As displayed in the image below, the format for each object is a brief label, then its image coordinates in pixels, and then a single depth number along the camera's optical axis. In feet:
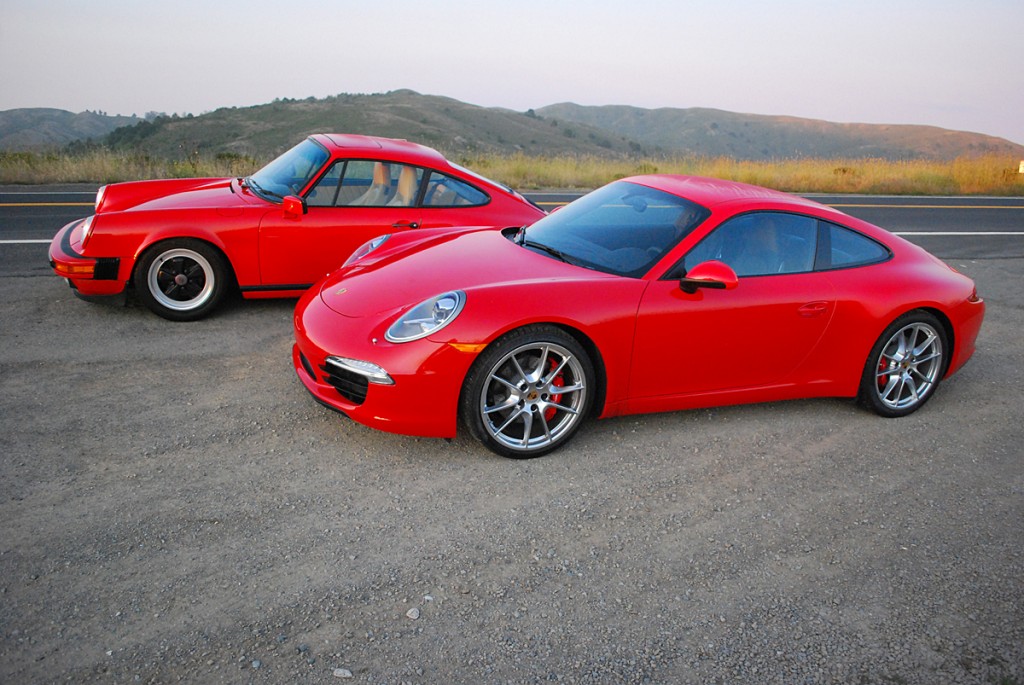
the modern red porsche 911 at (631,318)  14.52
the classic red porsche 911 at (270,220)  20.99
